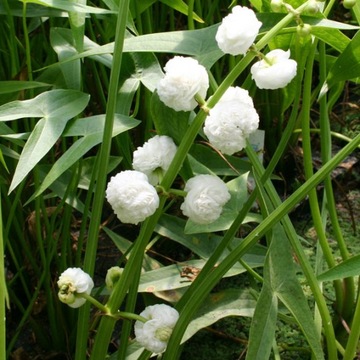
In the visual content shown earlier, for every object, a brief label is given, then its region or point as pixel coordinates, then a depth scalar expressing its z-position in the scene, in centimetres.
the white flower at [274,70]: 64
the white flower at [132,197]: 64
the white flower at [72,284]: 67
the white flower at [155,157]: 68
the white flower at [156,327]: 69
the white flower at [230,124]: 63
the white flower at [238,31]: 63
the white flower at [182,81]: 65
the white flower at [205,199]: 66
